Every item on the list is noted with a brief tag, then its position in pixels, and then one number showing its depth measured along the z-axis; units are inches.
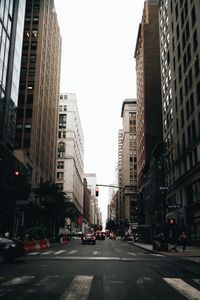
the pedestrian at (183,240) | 1125.1
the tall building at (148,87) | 3474.4
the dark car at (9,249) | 669.9
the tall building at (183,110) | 1606.8
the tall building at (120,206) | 6948.8
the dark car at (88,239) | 1942.7
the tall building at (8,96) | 1641.2
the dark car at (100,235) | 3089.6
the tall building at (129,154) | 5467.5
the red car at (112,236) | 3914.4
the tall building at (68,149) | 4881.9
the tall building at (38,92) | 2716.5
